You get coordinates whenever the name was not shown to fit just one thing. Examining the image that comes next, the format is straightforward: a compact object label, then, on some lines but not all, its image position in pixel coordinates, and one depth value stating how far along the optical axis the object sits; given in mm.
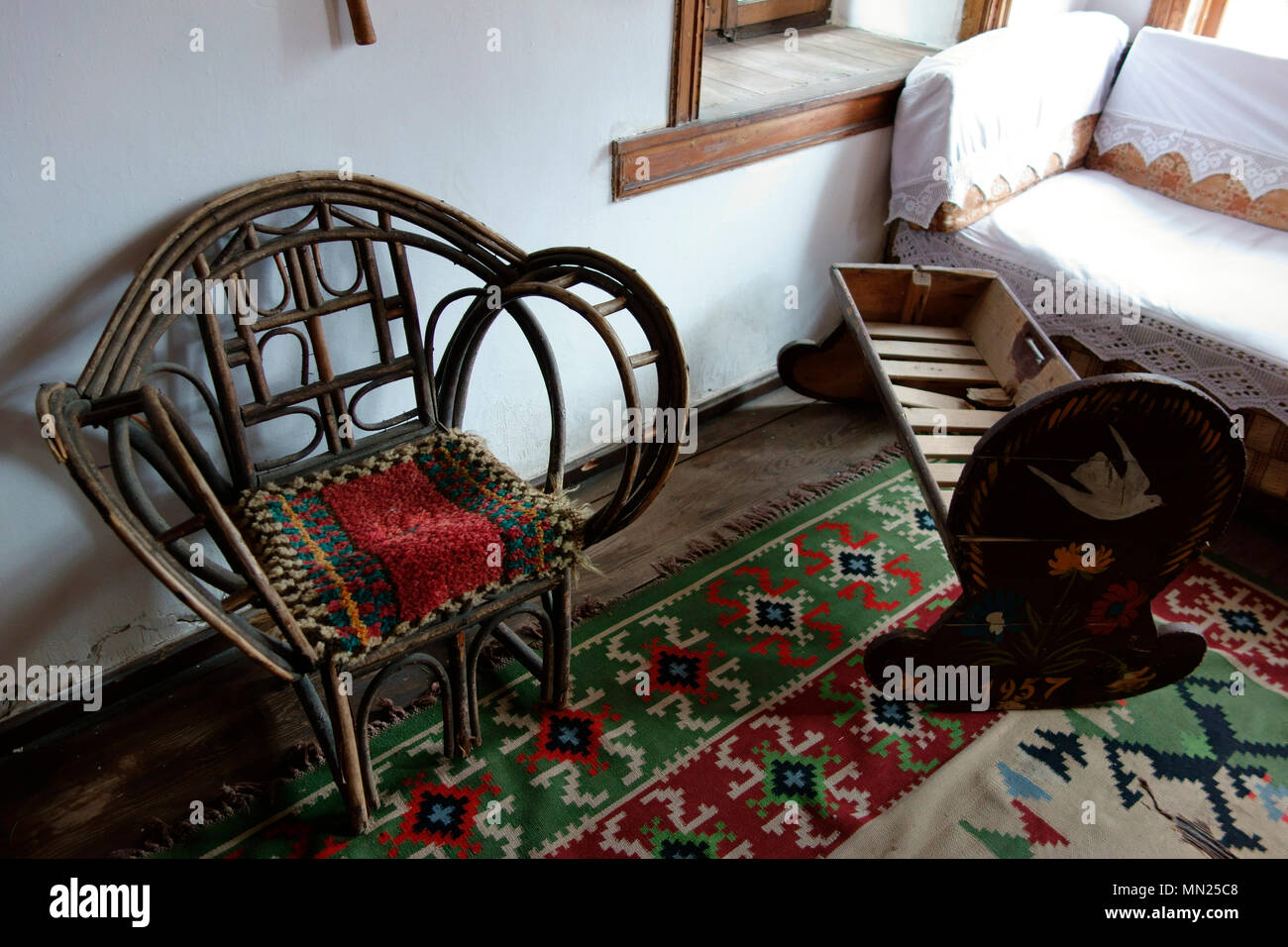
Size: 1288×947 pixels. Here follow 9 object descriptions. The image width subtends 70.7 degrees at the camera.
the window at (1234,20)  2752
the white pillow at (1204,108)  2533
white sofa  2207
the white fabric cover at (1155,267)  2133
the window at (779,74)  2047
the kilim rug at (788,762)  1574
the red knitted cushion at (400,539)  1334
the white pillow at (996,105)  2457
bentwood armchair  1301
